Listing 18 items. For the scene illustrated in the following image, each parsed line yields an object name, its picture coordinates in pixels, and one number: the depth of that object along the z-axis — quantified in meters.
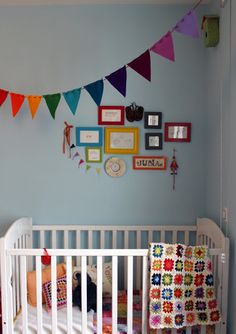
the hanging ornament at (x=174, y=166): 2.74
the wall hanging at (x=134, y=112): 2.69
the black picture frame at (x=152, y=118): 2.70
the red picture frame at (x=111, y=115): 2.71
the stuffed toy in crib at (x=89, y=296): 2.32
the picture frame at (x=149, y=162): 2.74
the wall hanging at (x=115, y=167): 2.75
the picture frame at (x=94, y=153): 2.74
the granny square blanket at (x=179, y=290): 2.02
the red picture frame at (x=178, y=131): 2.72
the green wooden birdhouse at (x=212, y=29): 2.37
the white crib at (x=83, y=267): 2.04
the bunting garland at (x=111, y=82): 2.09
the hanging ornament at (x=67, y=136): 2.74
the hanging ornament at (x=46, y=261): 2.41
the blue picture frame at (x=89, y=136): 2.73
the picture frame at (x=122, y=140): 2.72
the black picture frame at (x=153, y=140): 2.72
